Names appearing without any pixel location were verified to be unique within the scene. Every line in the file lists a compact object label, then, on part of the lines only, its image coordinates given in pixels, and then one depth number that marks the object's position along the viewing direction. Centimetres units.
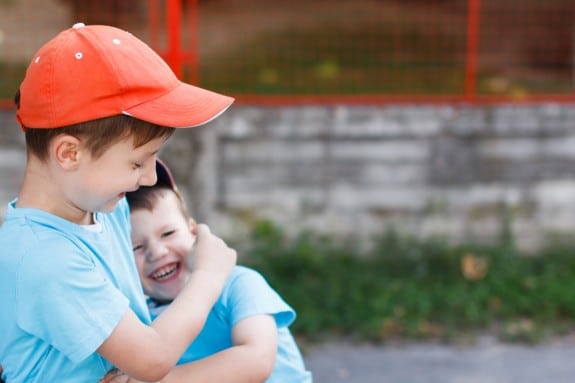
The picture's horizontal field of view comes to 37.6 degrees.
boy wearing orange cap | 165
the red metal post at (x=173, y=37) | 470
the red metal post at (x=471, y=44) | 504
